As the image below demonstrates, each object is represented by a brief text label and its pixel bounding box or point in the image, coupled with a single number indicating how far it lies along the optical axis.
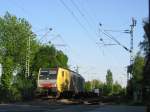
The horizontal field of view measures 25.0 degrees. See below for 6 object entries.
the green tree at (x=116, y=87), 113.71
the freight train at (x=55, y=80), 38.28
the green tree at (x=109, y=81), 106.17
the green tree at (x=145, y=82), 29.38
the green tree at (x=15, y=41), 58.08
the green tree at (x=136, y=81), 39.47
